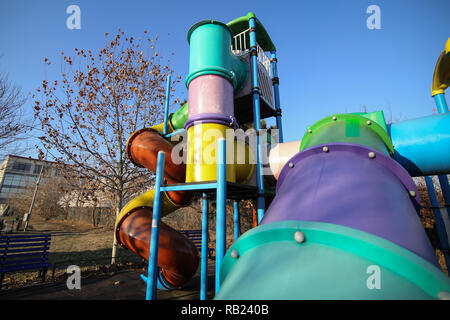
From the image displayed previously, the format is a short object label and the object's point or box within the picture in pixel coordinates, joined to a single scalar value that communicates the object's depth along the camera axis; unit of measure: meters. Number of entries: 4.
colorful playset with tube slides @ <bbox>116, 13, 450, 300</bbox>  0.94
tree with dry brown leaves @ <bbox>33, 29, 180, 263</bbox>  8.05
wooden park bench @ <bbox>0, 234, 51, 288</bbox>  5.85
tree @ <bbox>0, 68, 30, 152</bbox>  10.23
